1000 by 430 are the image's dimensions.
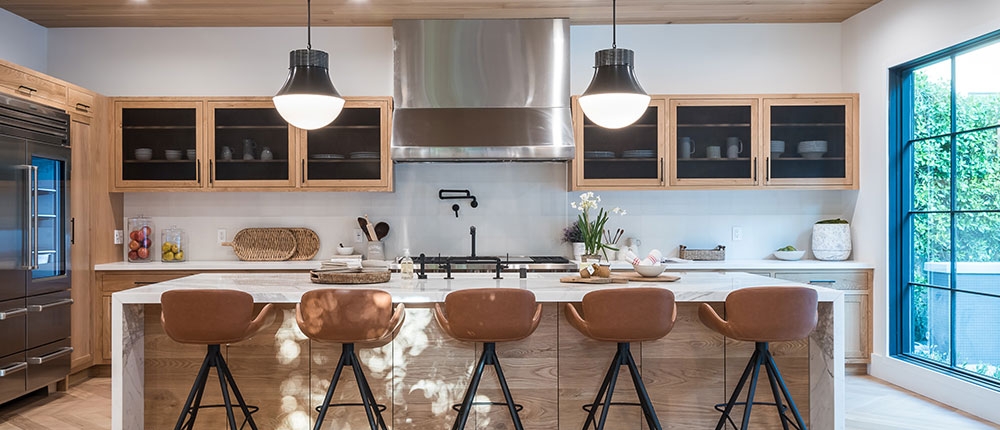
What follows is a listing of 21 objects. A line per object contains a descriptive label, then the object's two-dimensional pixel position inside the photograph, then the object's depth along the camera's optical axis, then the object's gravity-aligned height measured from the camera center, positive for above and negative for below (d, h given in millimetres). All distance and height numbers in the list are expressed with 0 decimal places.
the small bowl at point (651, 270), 3389 -271
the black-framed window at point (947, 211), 3895 +15
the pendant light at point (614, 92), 2975 +509
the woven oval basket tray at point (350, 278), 3223 -291
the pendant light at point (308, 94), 2969 +504
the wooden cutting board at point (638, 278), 3355 -309
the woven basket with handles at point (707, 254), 5215 -297
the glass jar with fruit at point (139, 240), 5176 -186
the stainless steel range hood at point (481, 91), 4836 +864
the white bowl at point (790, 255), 5145 -302
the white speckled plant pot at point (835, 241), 5070 -198
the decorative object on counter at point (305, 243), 5305 -216
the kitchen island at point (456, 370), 3184 -707
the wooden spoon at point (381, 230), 5309 -119
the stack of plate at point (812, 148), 5055 +466
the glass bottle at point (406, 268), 3541 -270
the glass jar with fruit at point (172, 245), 5207 -226
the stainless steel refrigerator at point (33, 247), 3908 -188
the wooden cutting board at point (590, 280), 3295 -312
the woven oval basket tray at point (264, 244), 5258 -222
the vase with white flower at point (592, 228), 4906 -101
